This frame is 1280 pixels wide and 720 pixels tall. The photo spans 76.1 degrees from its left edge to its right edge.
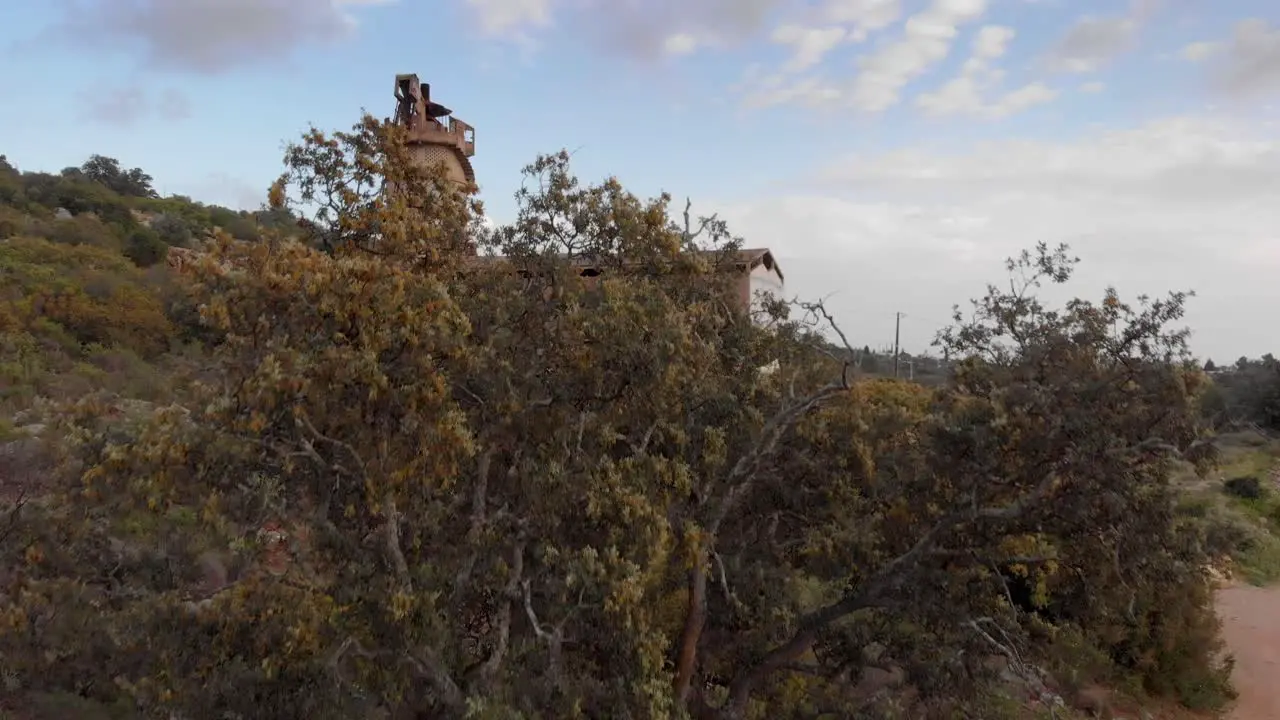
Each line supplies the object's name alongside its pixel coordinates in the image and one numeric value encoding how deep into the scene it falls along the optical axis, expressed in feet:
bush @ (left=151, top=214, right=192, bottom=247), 114.11
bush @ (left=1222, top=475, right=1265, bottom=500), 90.84
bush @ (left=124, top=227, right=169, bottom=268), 104.83
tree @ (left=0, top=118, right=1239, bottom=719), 15.29
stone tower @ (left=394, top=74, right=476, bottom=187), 47.98
